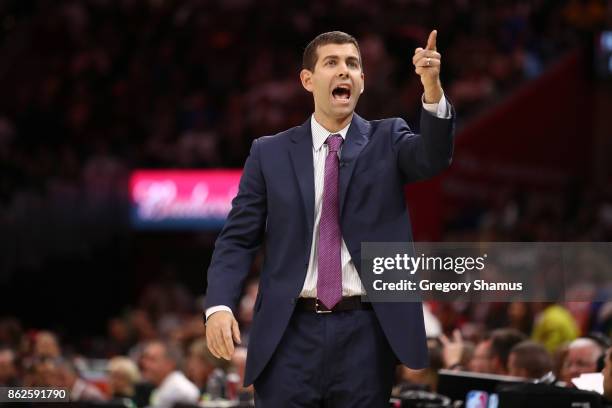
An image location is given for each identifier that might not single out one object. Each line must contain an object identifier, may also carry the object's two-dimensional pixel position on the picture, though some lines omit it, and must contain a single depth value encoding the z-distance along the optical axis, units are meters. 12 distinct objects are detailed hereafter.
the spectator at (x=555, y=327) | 15.95
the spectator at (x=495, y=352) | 13.55
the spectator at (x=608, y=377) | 10.94
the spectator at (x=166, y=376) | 16.27
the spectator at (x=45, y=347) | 20.24
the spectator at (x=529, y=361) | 12.89
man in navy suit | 8.10
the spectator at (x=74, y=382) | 15.83
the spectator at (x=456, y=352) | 13.49
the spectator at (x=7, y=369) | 19.37
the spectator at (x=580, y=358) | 12.41
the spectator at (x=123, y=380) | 18.62
